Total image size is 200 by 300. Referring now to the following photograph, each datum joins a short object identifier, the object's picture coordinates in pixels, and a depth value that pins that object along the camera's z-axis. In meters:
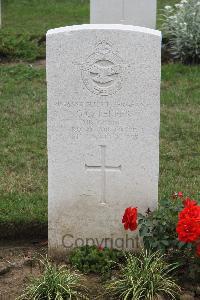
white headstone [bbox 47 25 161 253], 4.75
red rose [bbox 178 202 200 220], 4.55
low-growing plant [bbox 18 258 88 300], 4.46
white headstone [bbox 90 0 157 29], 10.41
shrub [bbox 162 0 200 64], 9.59
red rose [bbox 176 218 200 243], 4.48
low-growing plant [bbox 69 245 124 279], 4.87
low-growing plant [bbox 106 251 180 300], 4.45
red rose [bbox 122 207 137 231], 4.77
